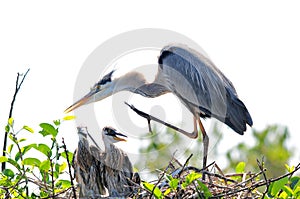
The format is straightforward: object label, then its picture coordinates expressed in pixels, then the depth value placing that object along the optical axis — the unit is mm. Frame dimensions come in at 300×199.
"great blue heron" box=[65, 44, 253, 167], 16344
